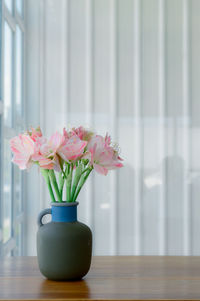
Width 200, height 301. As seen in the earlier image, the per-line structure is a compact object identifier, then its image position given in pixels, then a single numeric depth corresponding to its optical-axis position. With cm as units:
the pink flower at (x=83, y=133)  224
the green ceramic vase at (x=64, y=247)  218
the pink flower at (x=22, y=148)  218
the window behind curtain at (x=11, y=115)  317
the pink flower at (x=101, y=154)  221
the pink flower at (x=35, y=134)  220
